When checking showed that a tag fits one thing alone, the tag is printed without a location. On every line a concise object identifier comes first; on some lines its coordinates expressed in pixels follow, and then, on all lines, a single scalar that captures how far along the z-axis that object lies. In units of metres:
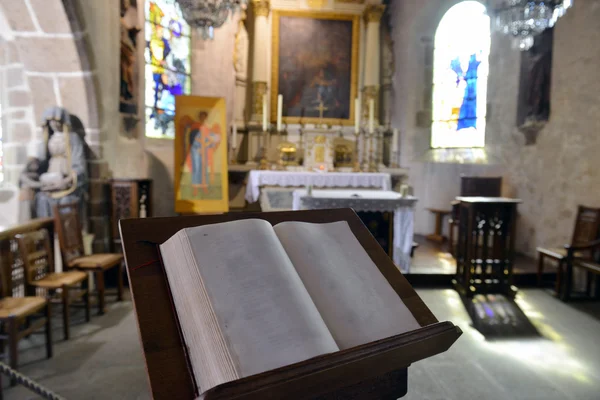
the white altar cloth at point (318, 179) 6.58
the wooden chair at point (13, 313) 2.29
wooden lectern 0.55
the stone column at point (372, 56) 7.88
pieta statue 3.76
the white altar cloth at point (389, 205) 4.21
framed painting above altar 7.94
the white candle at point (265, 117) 6.89
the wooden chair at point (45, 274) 2.90
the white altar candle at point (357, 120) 6.81
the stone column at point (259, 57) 7.73
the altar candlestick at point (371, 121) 6.86
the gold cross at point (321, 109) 7.66
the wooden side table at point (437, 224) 6.79
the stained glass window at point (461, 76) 6.92
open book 0.60
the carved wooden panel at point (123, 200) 4.35
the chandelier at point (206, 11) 5.07
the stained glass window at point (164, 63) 6.52
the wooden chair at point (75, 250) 3.44
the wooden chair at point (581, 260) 3.75
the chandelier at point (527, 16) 3.91
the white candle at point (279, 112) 6.82
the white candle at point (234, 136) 7.12
